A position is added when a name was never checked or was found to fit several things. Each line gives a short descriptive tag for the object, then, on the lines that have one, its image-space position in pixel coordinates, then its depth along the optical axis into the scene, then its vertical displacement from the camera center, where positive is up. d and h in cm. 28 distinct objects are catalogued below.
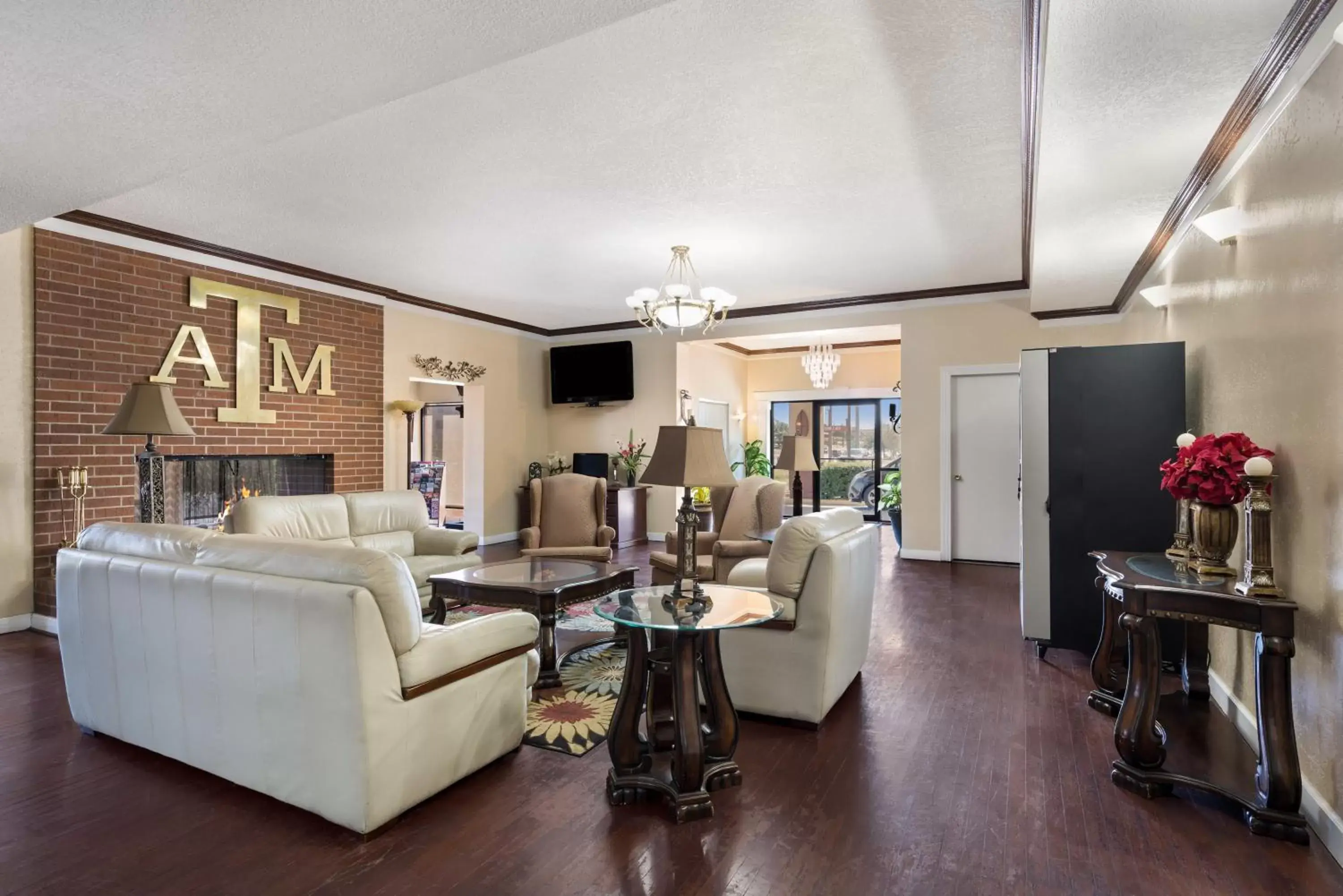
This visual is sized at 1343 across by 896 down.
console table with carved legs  220 -93
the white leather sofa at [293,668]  211 -72
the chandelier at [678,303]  538 +115
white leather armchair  294 -80
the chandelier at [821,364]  970 +117
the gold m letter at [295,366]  594 +75
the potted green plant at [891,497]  779 -60
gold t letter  562 +77
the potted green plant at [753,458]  1043 -14
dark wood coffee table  354 -72
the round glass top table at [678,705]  231 -89
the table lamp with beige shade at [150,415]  421 +22
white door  683 -20
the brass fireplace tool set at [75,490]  454 -24
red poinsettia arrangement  255 -8
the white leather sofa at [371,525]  445 -51
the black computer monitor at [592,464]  859 -18
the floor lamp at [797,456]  604 -6
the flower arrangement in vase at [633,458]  841 -10
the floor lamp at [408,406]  700 +44
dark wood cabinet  794 -73
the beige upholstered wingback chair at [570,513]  557 -51
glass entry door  1074 +5
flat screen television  842 +93
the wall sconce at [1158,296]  438 +96
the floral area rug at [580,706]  291 -119
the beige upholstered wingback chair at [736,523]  466 -55
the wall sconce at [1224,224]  302 +98
